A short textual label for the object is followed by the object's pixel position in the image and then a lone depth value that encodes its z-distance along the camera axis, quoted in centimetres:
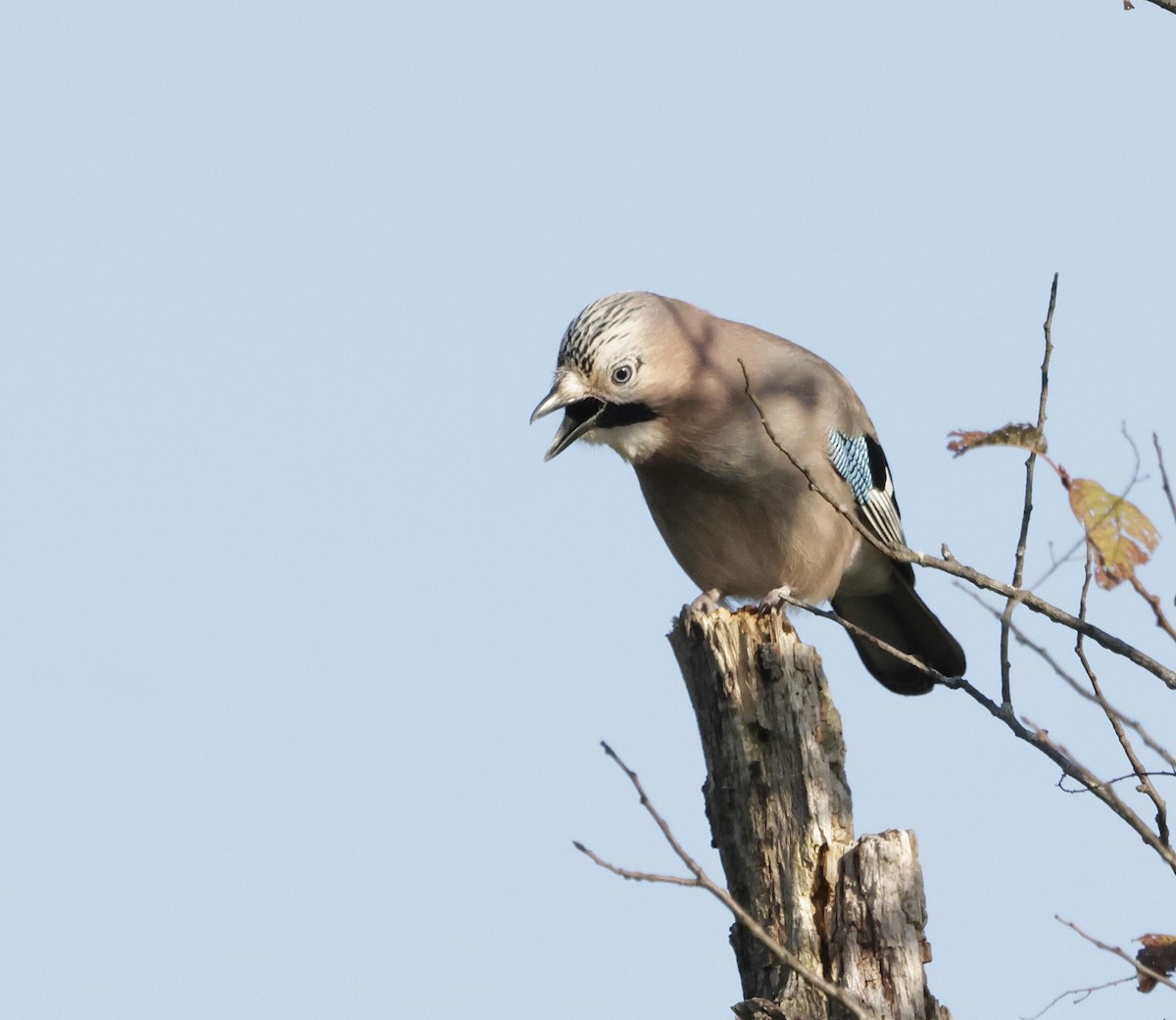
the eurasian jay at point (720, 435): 1374
